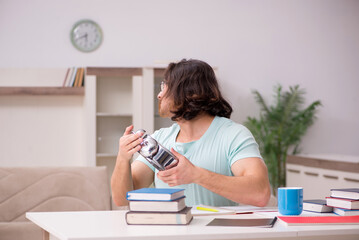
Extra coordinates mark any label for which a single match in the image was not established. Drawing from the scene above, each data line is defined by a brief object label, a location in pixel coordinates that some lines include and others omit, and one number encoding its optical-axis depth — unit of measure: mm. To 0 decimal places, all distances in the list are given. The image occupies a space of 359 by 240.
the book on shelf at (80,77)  5153
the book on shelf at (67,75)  5195
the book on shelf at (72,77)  5164
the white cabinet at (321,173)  4266
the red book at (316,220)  1467
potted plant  5582
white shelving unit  5098
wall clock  5391
